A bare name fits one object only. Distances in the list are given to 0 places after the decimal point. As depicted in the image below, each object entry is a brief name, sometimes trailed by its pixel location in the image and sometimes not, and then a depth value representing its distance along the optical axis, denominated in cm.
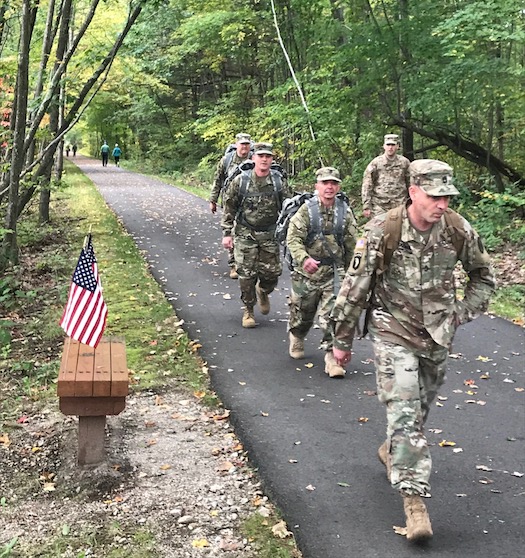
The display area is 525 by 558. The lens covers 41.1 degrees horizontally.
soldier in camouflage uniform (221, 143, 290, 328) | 825
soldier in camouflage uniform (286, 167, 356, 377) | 661
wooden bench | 473
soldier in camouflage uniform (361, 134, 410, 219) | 1081
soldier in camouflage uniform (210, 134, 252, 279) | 1048
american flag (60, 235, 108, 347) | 543
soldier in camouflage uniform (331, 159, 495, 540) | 401
